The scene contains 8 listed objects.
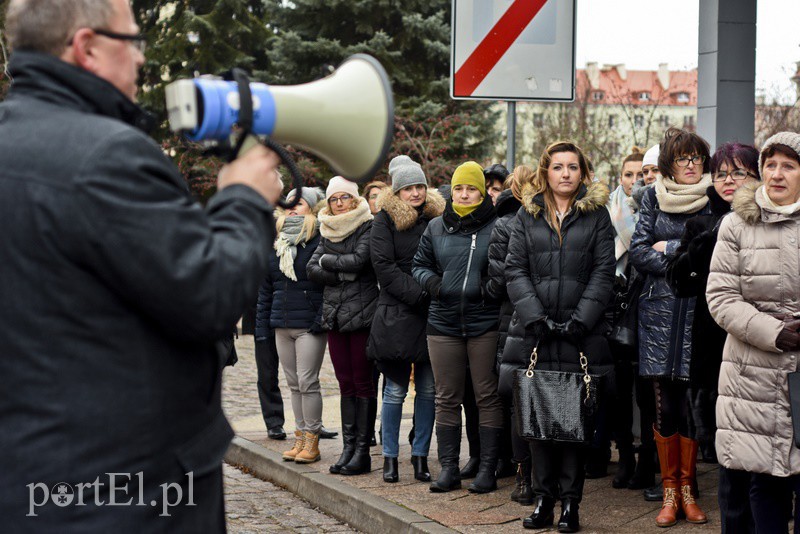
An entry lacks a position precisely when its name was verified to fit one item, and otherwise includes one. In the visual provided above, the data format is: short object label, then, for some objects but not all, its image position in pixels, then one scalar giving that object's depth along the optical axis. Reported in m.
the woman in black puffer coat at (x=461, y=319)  14.00
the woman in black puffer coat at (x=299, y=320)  16.39
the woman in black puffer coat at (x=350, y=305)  15.50
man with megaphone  4.08
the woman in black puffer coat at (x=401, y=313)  14.72
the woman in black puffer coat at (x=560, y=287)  11.88
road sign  12.72
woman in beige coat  9.50
